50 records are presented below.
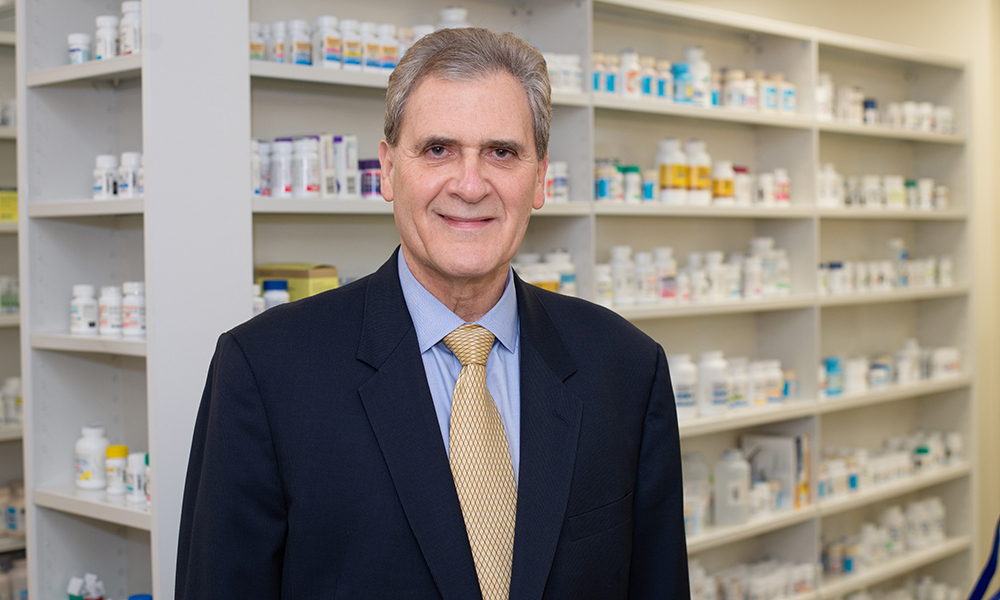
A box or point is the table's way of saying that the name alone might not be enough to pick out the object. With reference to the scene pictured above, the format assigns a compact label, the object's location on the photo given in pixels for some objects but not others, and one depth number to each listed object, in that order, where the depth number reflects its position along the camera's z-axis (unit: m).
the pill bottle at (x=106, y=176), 2.36
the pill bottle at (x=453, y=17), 2.75
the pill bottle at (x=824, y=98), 3.86
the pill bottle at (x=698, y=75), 3.43
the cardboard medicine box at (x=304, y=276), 2.43
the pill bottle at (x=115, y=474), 2.38
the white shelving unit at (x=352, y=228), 2.20
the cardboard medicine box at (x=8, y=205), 2.67
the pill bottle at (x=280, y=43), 2.50
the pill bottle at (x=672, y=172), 3.37
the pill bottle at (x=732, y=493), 3.52
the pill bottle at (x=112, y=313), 2.35
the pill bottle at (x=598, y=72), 3.12
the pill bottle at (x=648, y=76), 3.28
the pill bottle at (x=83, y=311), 2.40
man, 1.23
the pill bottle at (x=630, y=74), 3.22
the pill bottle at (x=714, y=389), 3.44
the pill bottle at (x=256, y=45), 2.46
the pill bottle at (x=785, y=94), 3.73
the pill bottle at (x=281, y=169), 2.45
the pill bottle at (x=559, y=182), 3.02
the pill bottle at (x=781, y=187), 3.75
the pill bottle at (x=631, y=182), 3.22
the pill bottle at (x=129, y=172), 2.31
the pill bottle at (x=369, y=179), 2.58
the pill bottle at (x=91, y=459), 2.45
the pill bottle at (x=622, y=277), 3.22
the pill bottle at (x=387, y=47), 2.63
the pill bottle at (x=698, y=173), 3.42
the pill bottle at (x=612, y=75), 3.17
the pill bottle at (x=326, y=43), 2.53
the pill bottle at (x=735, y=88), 3.56
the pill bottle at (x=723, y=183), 3.52
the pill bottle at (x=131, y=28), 2.25
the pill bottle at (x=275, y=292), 2.42
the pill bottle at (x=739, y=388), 3.56
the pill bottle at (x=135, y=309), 2.28
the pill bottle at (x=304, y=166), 2.47
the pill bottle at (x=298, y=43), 2.49
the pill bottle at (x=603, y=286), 3.12
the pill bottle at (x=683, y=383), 3.34
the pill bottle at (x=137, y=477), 2.32
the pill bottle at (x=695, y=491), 3.37
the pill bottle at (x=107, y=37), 2.34
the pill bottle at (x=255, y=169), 2.39
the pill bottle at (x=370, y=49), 2.60
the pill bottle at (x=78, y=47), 2.41
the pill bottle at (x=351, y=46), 2.57
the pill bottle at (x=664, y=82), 3.33
